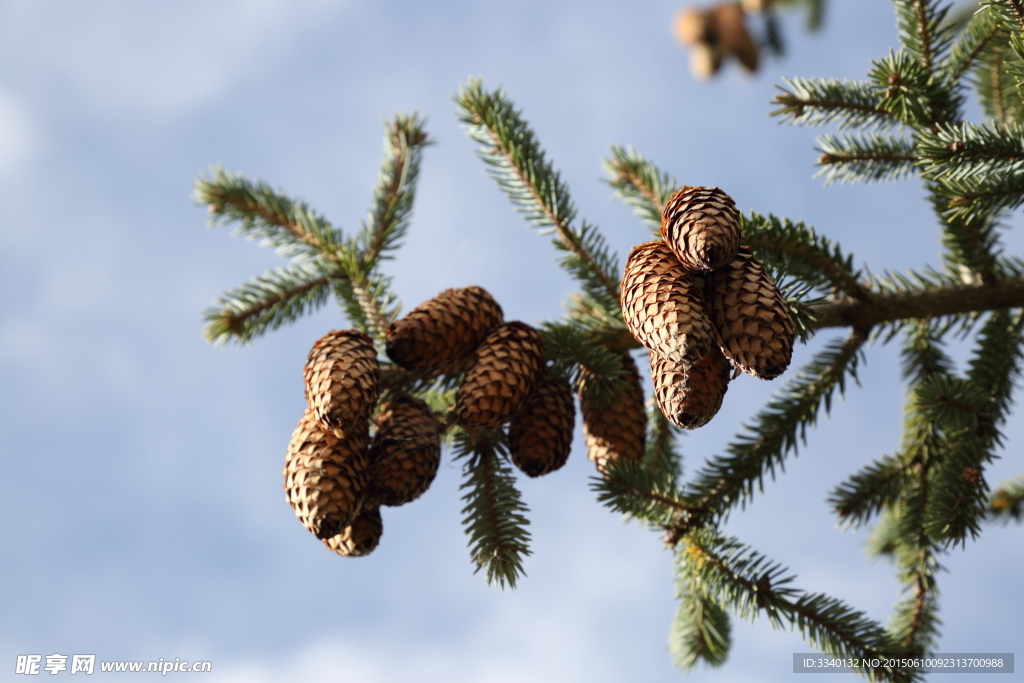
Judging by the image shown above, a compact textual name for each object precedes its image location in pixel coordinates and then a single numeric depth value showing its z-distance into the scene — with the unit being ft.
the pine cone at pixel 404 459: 3.81
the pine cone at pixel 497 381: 3.80
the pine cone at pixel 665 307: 3.48
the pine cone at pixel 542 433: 3.88
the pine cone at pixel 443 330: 3.91
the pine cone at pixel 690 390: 3.57
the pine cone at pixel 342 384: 3.73
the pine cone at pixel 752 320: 3.51
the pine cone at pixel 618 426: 4.00
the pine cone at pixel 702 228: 3.54
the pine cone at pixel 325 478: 3.70
